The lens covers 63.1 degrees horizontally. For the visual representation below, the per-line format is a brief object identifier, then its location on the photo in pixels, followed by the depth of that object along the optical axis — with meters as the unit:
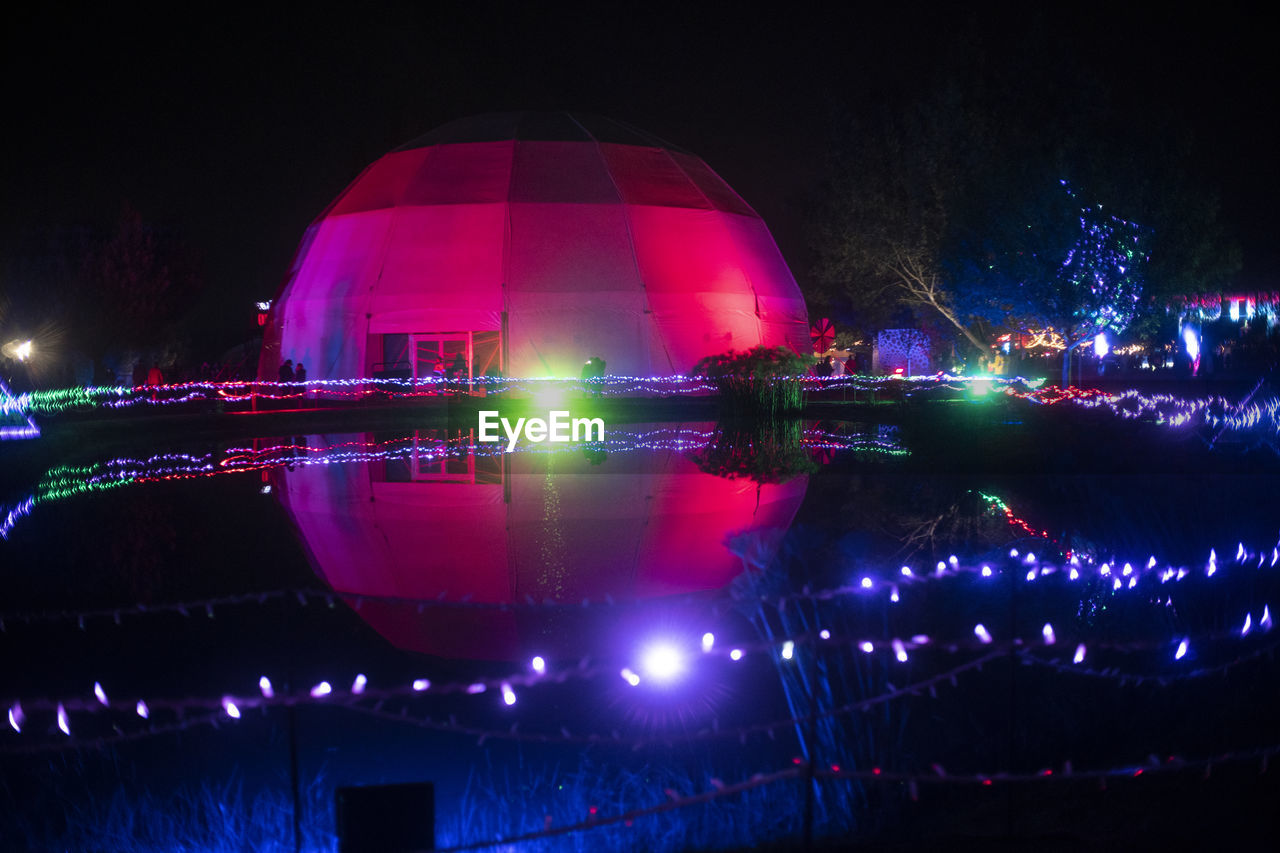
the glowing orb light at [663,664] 5.15
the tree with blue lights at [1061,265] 27.48
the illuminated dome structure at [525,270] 28.20
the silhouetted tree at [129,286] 42.72
